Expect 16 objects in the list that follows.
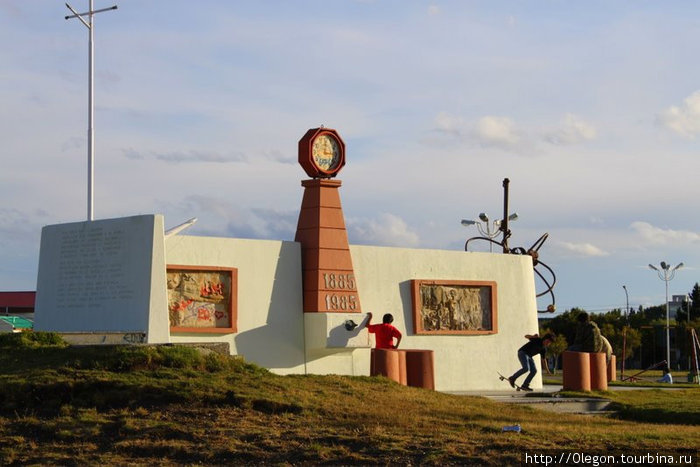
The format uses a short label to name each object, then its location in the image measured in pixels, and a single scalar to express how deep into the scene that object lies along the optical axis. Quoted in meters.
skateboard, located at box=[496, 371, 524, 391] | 24.89
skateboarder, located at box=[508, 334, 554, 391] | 24.19
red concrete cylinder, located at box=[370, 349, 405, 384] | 21.16
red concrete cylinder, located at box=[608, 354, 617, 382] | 29.98
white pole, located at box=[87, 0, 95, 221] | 23.73
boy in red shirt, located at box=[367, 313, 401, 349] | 23.92
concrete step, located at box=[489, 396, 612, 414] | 20.69
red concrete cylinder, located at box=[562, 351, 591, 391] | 24.22
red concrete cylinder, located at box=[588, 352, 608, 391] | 24.75
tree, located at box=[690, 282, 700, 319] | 85.56
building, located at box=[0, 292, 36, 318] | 52.66
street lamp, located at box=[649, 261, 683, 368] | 59.06
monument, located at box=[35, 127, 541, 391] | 20.78
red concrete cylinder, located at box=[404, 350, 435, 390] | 21.75
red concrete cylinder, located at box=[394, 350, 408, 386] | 21.55
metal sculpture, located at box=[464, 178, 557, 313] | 30.73
